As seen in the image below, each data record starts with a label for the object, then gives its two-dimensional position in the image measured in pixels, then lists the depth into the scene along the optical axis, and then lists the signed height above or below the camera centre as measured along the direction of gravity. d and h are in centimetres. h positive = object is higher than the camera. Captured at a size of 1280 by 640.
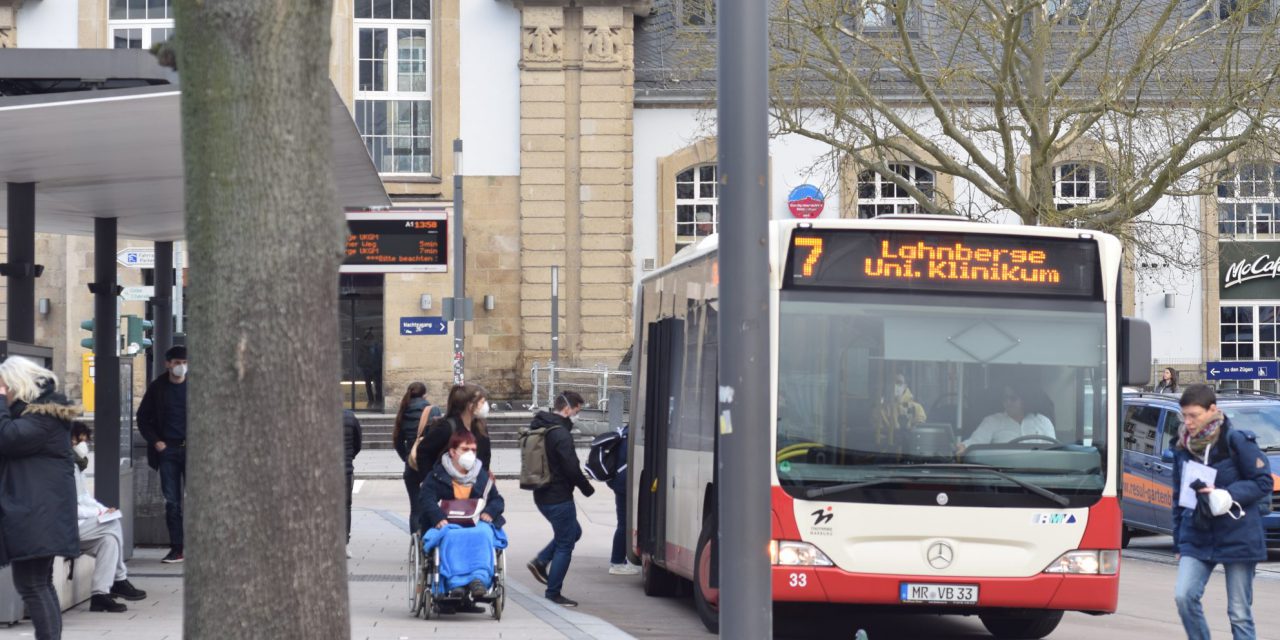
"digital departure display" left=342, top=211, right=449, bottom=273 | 2672 +133
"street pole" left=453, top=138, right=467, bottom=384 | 3115 +100
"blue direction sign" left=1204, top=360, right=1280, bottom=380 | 3612 -99
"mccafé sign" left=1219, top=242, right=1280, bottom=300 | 4166 +120
